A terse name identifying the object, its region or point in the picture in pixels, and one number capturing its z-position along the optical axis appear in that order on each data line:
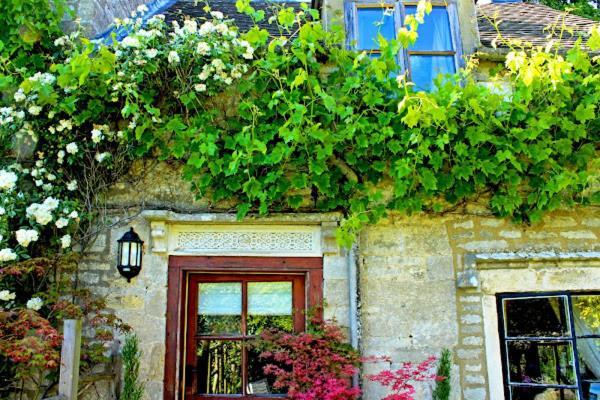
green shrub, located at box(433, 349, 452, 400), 4.38
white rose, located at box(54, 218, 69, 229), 4.35
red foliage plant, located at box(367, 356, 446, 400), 4.00
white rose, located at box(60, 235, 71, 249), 4.38
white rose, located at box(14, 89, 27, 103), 4.52
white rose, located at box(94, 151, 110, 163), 4.60
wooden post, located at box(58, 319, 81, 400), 3.50
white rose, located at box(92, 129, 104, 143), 4.54
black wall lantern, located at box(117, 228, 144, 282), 4.52
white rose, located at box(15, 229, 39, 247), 4.18
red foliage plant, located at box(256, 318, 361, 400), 3.96
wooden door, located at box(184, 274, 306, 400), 4.66
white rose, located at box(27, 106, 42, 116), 4.51
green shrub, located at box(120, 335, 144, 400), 4.28
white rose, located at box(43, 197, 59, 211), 4.36
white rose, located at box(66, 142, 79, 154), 4.54
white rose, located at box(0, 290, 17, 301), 4.16
